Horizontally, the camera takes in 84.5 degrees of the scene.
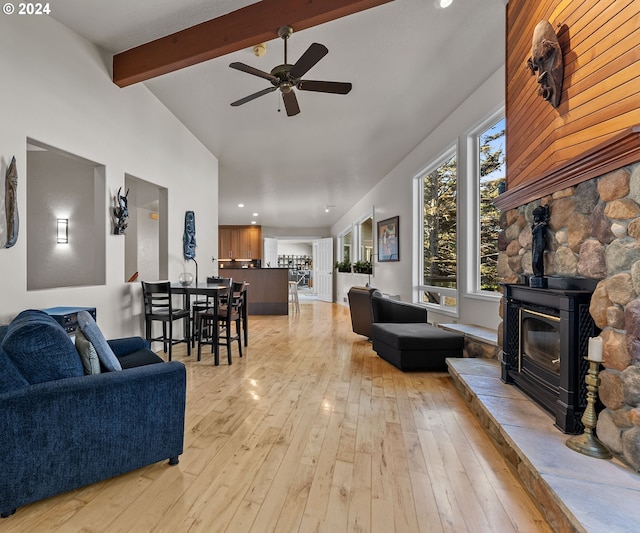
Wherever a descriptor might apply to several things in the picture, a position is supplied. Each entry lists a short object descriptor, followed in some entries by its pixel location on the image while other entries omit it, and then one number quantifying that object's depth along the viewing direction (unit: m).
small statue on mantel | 2.19
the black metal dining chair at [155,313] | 3.94
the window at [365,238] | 9.02
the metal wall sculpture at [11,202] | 2.47
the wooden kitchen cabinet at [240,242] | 12.51
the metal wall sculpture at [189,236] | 5.10
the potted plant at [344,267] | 9.37
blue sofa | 1.52
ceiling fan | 2.50
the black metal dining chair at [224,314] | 3.95
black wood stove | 1.80
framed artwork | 6.46
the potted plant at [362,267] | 8.09
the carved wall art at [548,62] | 2.05
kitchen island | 8.05
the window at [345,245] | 11.27
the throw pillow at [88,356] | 1.79
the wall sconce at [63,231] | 4.10
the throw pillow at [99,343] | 1.86
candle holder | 1.62
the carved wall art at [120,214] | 3.62
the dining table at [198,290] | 4.05
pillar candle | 1.59
